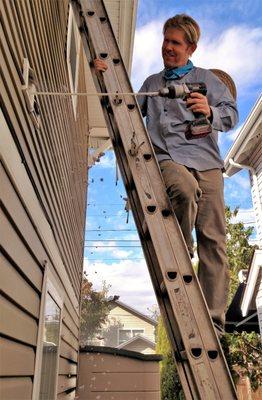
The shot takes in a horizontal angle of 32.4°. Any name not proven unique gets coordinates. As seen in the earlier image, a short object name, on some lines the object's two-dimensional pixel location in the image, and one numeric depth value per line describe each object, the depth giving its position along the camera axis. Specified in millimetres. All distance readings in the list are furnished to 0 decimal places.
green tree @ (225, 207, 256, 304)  18094
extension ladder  1932
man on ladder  2662
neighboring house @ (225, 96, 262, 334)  9469
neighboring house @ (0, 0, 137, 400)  2285
